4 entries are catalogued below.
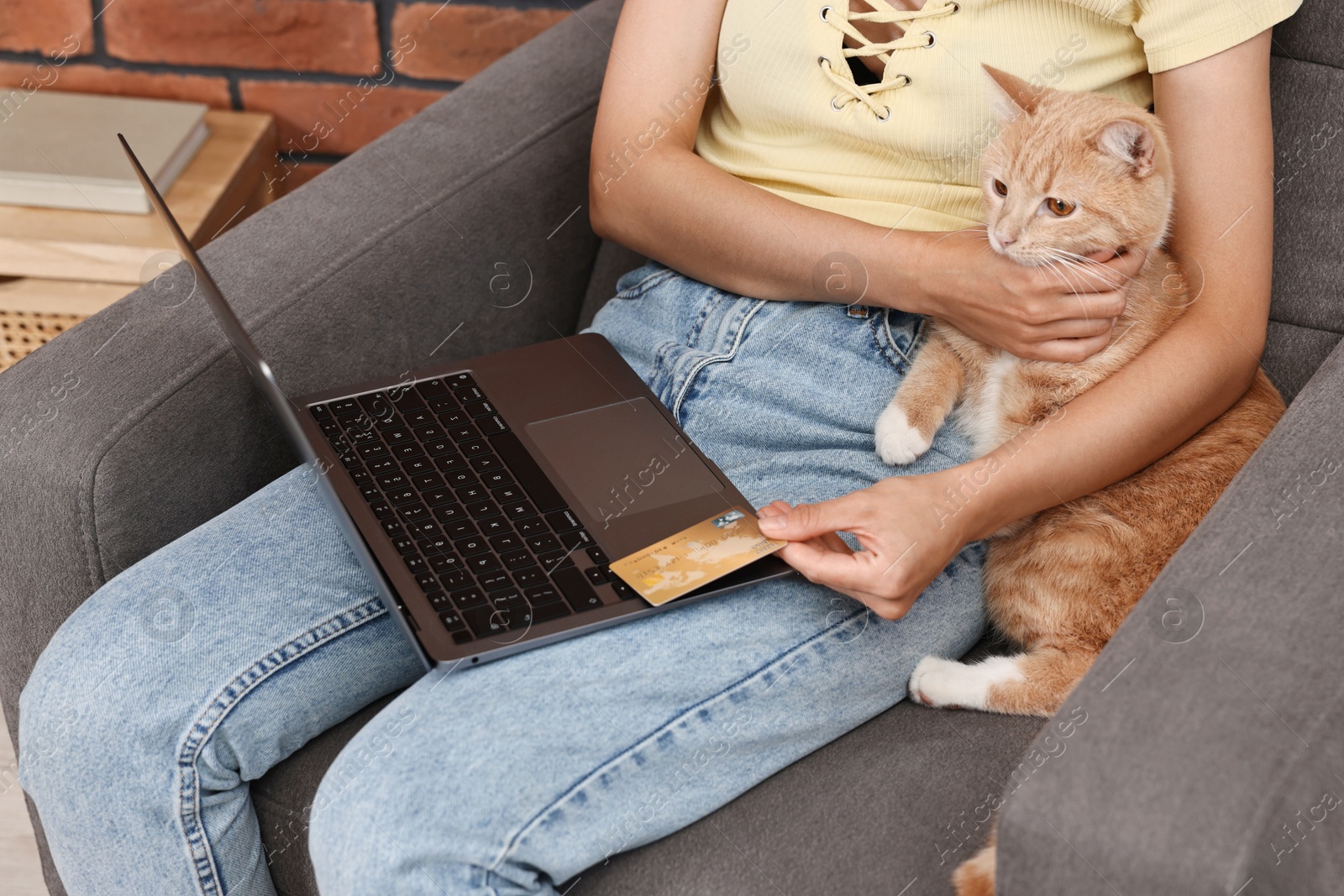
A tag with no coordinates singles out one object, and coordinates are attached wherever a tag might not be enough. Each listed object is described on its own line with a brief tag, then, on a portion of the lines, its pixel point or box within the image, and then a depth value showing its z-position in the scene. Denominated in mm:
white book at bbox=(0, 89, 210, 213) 1354
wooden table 1318
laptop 685
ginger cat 797
